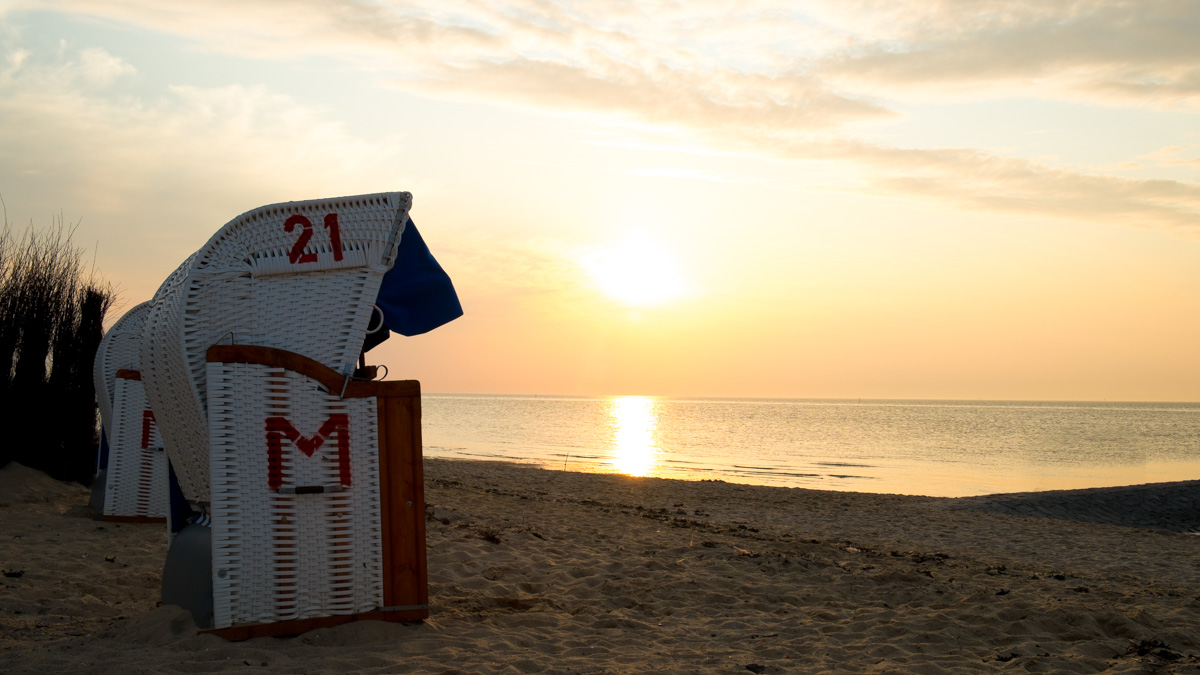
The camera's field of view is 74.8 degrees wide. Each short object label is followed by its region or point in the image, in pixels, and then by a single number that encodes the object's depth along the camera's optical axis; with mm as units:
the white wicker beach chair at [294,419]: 4055
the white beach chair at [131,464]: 8406
